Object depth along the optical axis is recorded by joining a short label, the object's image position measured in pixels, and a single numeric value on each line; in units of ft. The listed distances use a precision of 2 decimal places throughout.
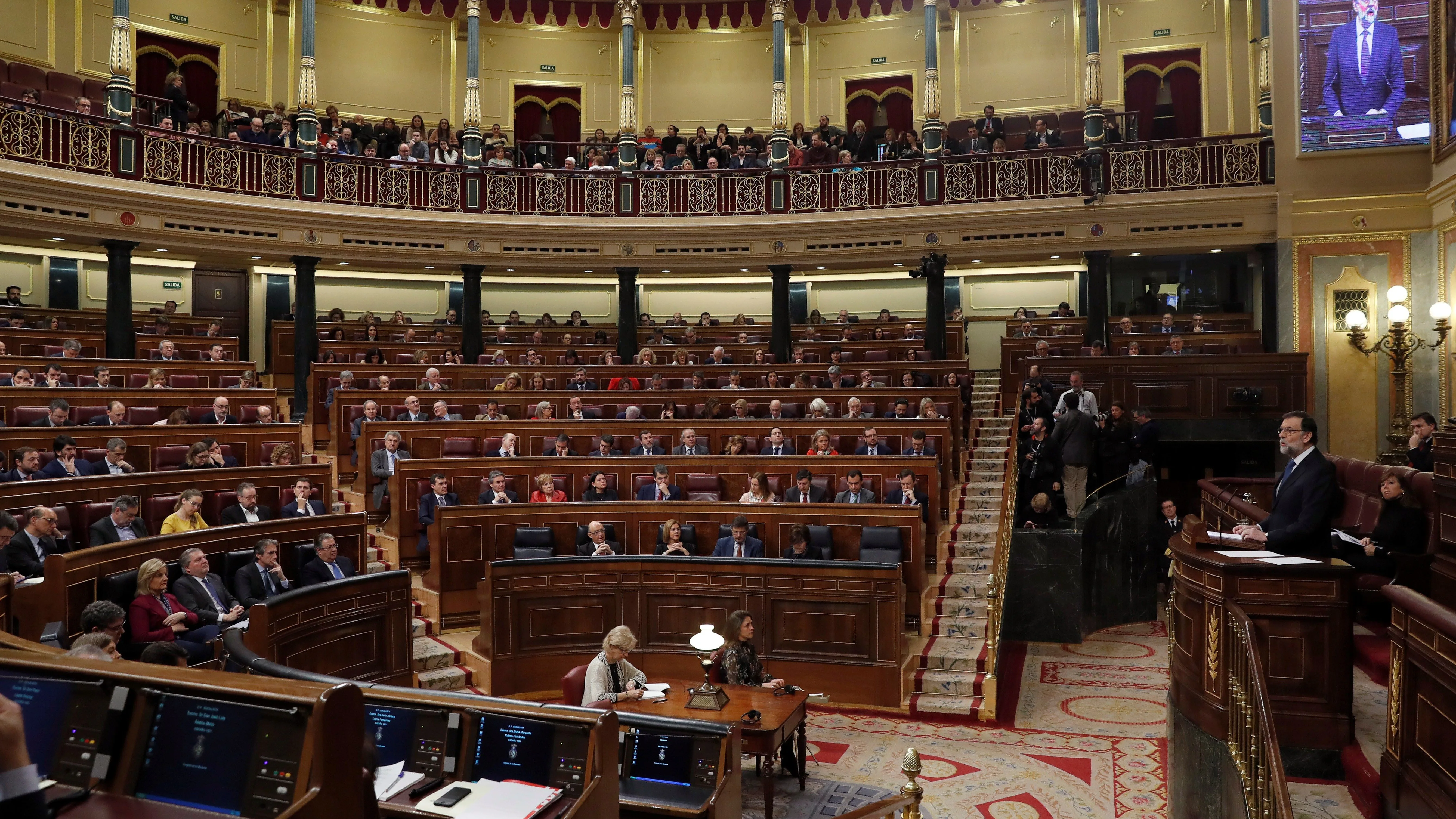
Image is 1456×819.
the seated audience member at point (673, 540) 23.57
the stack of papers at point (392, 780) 7.44
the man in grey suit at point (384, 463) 27.78
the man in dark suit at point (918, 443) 27.43
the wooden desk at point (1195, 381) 33.63
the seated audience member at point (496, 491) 25.41
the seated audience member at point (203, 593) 17.21
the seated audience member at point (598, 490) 25.75
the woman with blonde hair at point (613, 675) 14.94
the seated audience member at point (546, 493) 26.09
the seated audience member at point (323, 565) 19.86
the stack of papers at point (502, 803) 6.87
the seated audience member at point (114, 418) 25.40
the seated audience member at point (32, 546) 16.53
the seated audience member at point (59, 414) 23.82
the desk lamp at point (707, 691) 15.43
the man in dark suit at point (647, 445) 29.30
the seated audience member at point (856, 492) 24.57
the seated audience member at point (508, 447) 28.40
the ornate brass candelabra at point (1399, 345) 26.61
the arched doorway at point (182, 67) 46.96
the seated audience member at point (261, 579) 18.69
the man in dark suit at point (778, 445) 28.94
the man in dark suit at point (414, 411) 31.17
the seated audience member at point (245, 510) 21.61
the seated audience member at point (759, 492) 25.66
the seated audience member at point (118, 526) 18.47
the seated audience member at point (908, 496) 24.45
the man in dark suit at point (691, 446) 28.91
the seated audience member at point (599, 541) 23.48
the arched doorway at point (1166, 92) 49.39
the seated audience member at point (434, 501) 25.54
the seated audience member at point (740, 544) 22.82
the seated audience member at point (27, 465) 20.67
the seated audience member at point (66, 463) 21.50
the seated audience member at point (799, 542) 22.41
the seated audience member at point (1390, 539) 14.11
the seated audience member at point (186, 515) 20.36
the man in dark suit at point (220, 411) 27.86
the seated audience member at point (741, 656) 17.42
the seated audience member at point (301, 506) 23.41
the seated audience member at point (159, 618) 15.78
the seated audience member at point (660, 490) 25.79
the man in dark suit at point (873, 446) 27.99
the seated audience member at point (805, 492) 25.23
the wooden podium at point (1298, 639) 11.50
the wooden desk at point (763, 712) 14.66
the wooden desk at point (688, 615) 21.20
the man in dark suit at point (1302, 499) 12.48
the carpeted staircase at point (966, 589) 21.50
